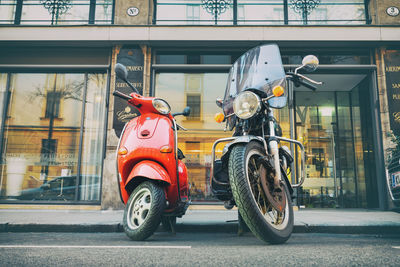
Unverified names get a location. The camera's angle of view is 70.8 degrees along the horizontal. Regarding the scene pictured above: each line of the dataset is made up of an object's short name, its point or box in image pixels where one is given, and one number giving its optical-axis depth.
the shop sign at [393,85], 6.77
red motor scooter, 2.90
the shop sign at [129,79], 6.96
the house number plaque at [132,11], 7.50
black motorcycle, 2.31
